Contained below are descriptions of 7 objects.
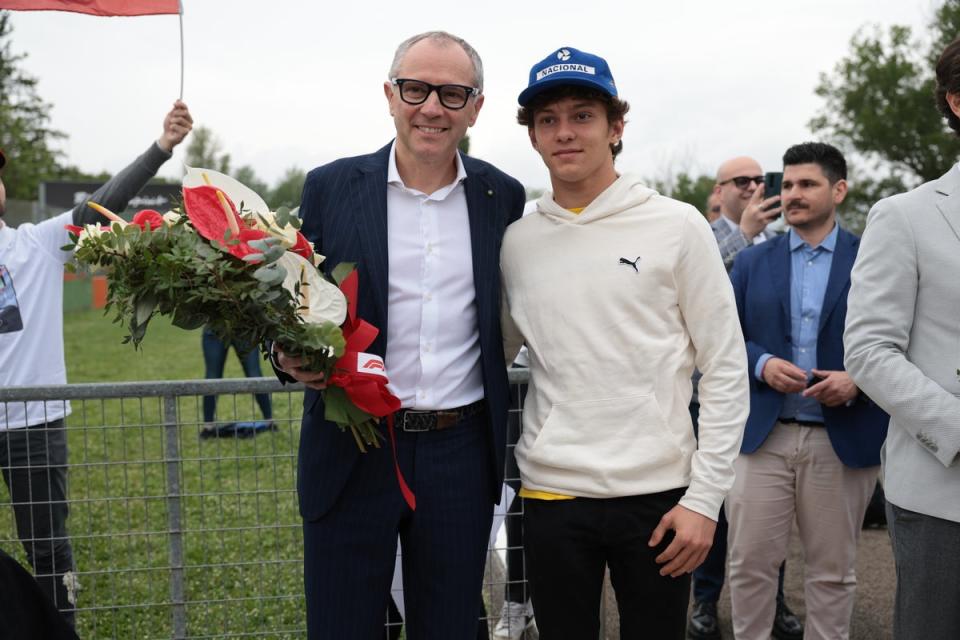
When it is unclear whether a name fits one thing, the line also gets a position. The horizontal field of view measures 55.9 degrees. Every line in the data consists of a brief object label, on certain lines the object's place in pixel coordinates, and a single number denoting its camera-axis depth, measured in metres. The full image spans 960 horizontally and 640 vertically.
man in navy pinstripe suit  2.76
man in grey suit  2.55
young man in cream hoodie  2.69
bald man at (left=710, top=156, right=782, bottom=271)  5.21
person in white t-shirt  4.07
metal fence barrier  3.74
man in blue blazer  4.00
